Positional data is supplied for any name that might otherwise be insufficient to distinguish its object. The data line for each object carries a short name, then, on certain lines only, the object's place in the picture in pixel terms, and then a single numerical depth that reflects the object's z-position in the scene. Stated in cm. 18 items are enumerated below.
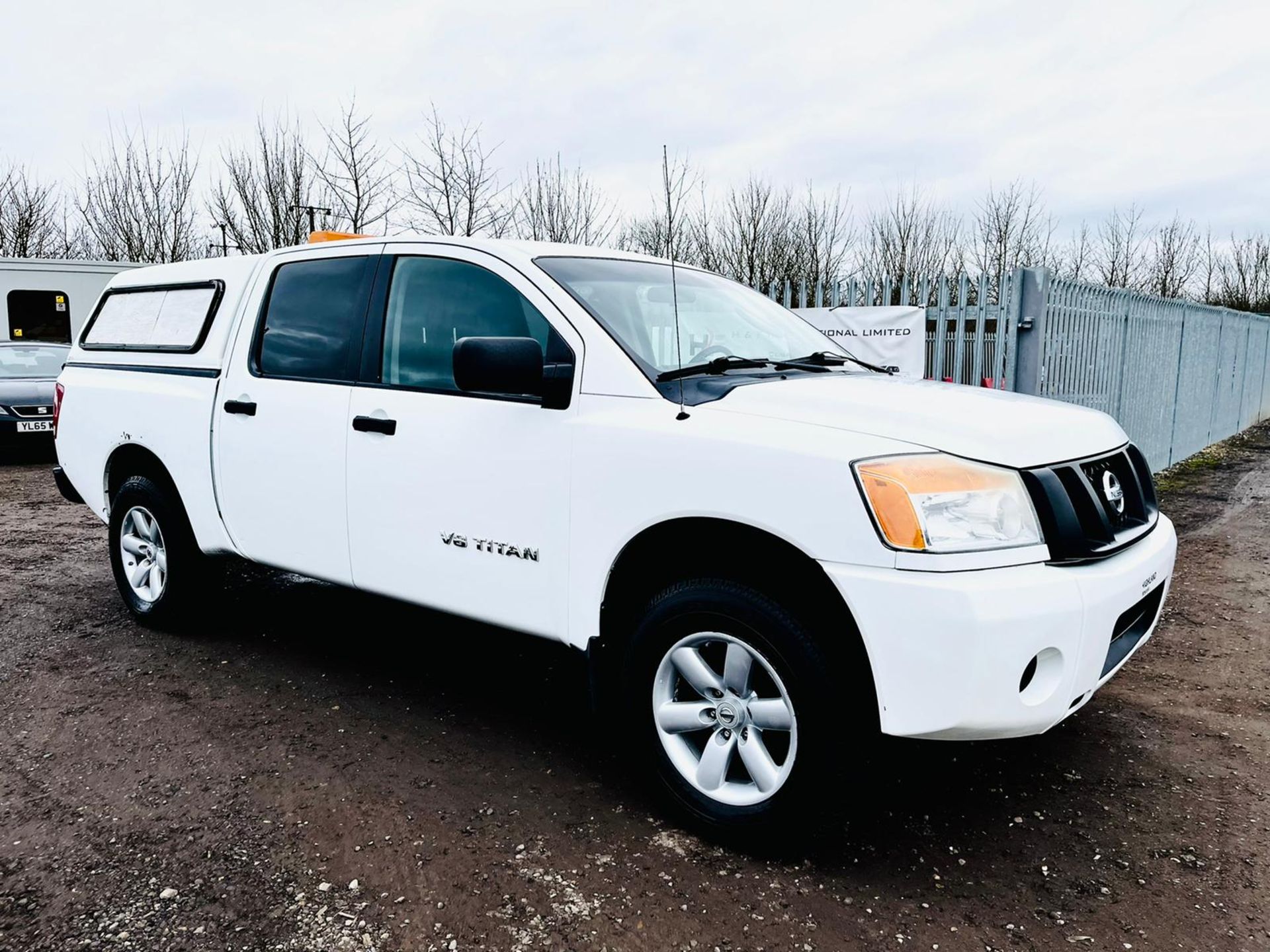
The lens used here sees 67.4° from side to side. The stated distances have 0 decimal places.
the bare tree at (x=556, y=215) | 1953
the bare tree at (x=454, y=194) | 1834
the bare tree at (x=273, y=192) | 2088
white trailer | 1534
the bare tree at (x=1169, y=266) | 2723
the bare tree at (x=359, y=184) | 1948
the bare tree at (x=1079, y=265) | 2533
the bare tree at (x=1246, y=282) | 3123
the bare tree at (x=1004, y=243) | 2317
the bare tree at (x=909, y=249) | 2284
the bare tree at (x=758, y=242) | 2267
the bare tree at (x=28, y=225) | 2600
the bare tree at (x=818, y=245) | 2250
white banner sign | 880
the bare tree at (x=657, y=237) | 2161
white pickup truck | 241
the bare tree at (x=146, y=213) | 2353
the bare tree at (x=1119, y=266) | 2617
